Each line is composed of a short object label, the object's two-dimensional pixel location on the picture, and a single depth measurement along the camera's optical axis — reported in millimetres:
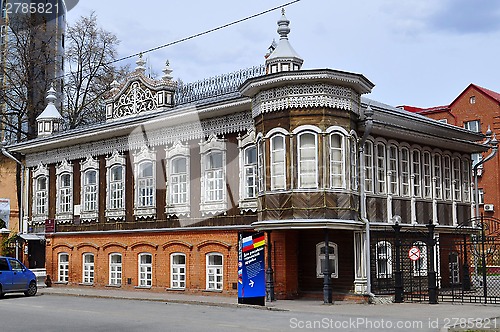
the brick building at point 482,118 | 54875
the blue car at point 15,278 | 27016
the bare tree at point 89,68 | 43719
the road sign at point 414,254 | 23109
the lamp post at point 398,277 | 23344
